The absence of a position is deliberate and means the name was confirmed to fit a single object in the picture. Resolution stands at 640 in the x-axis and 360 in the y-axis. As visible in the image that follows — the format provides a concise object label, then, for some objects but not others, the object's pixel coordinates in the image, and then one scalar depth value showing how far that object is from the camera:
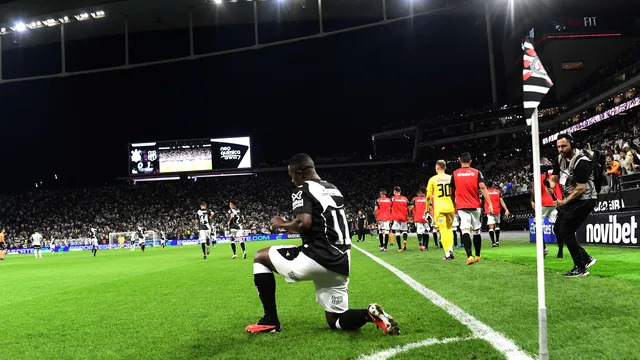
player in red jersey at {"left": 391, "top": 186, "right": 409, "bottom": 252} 17.92
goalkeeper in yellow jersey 11.98
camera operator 7.71
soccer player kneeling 4.57
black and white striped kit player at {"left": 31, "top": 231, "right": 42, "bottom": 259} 30.91
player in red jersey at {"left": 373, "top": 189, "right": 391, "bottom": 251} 18.00
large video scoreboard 50.09
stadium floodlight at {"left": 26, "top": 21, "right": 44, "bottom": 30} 26.15
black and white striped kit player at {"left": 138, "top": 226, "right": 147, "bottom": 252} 32.79
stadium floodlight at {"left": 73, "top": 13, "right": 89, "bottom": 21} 26.25
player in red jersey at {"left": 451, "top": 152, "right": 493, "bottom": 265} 10.90
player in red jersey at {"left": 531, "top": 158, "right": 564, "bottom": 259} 13.14
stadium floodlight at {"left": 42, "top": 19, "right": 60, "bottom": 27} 26.22
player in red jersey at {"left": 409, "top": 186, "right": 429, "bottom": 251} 17.81
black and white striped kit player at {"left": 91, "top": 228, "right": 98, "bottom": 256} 31.78
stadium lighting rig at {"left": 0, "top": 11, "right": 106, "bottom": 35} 25.85
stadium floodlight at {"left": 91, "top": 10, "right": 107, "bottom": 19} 26.44
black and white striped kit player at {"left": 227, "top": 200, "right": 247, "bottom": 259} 17.42
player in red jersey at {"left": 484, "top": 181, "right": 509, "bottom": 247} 17.35
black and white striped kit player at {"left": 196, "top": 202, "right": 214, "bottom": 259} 19.16
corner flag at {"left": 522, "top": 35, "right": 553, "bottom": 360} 3.19
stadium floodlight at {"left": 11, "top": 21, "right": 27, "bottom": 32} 25.20
